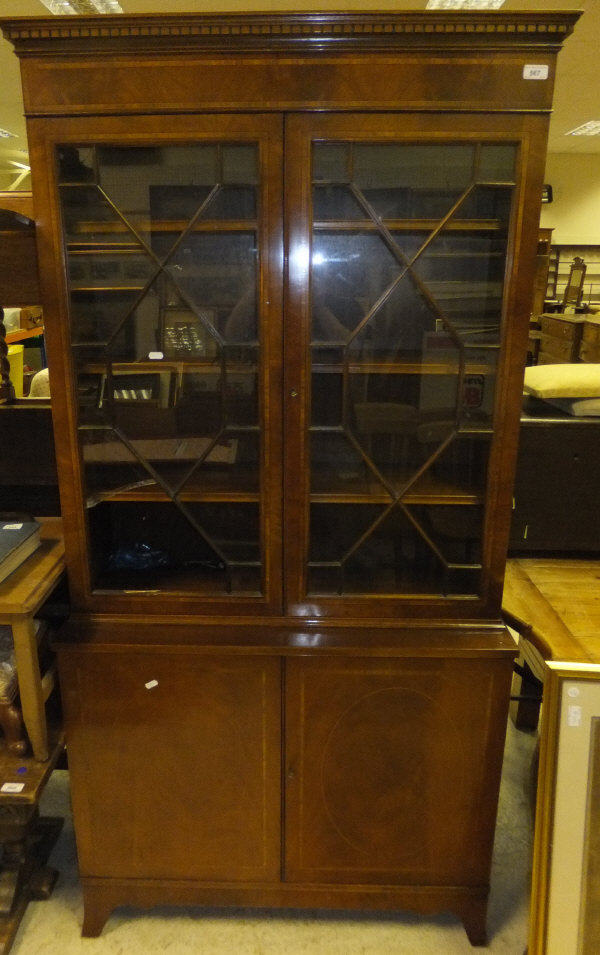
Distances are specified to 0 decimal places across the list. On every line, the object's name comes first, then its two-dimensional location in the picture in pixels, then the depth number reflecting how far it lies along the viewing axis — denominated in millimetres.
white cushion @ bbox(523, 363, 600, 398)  1770
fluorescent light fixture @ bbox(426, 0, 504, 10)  3396
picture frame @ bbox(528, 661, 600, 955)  1411
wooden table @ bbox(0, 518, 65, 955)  1429
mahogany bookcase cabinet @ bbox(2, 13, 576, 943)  1256
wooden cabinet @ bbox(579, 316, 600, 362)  5801
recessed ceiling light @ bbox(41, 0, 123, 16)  3359
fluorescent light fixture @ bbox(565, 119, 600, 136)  6543
